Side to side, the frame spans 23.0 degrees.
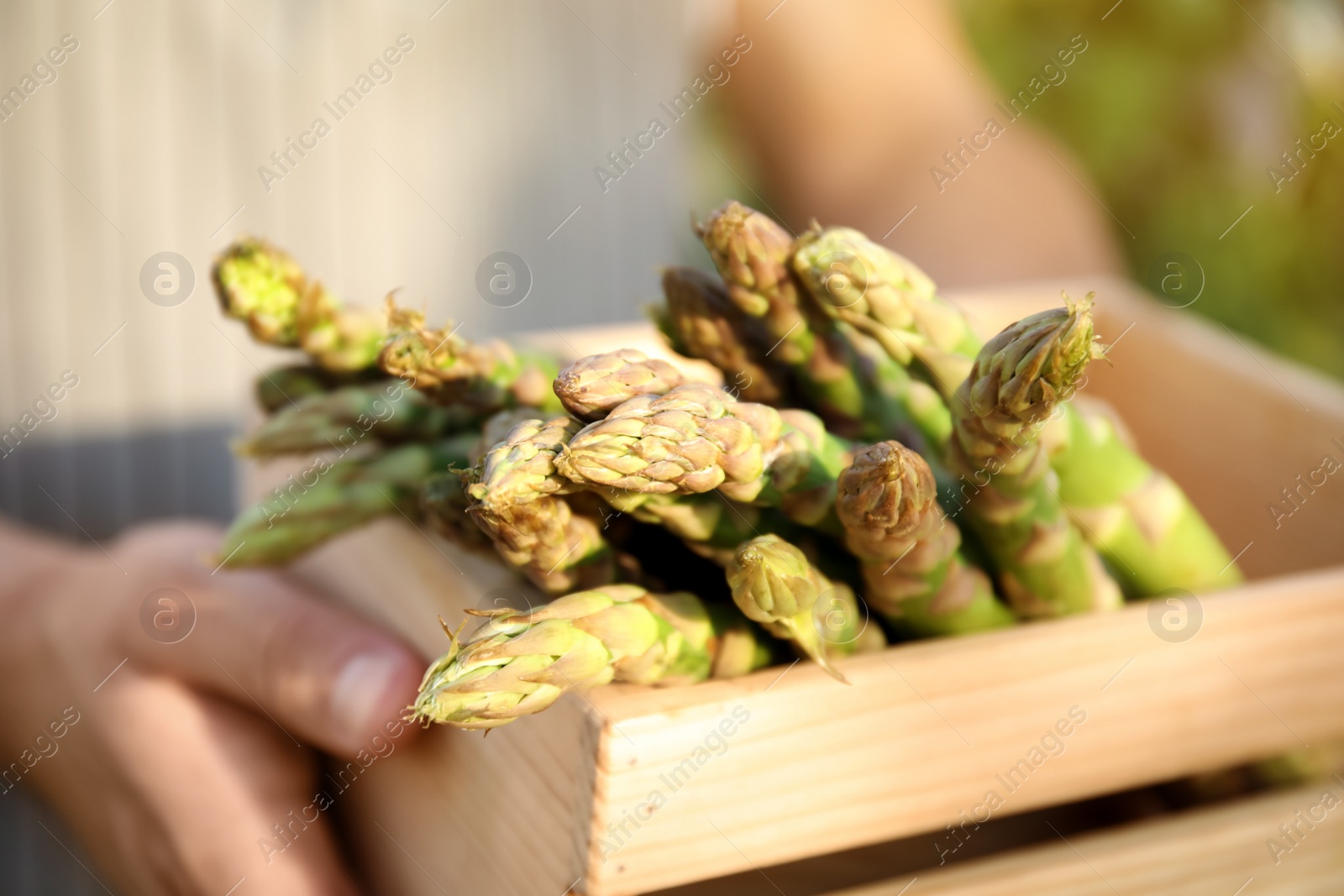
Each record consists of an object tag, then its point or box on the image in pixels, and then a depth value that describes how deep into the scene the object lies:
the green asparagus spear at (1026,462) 0.42
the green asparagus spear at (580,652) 0.42
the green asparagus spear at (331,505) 0.47
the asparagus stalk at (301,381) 0.48
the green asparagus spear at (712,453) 0.42
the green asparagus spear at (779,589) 0.43
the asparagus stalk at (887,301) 0.44
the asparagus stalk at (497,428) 0.44
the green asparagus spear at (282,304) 0.47
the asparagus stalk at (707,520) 0.44
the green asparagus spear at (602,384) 0.42
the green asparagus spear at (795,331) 0.45
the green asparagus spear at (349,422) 0.47
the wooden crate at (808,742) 0.43
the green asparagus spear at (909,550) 0.42
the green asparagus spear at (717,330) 0.46
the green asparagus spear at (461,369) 0.45
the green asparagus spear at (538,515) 0.42
